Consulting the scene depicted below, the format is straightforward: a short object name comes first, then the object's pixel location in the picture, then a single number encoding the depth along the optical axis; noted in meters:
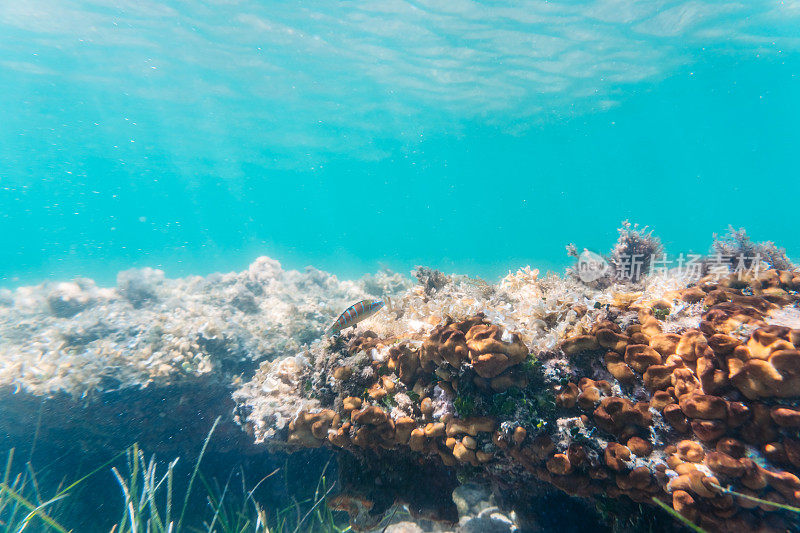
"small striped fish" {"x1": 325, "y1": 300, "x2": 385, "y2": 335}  0.79
